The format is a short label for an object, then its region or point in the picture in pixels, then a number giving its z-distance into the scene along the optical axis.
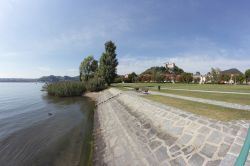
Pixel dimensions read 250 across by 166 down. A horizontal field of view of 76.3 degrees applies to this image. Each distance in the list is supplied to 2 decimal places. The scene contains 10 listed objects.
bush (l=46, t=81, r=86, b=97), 39.75
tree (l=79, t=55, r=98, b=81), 65.38
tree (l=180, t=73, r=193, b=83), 85.06
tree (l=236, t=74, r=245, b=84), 72.35
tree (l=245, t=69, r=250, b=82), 66.53
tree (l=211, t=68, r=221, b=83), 75.75
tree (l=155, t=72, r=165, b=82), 89.44
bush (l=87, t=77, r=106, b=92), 42.58
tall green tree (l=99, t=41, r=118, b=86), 46.31
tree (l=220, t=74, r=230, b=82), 76.93
